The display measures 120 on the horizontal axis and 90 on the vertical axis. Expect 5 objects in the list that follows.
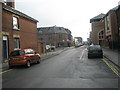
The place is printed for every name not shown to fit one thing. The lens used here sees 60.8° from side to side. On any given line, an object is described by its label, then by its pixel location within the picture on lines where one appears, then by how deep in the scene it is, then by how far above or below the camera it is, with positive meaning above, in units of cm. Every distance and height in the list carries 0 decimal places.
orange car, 842 -108
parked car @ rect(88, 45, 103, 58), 1242 -95
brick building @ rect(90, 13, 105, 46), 3616 +572
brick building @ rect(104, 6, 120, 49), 1901 +366
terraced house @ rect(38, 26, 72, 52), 4993 +476
